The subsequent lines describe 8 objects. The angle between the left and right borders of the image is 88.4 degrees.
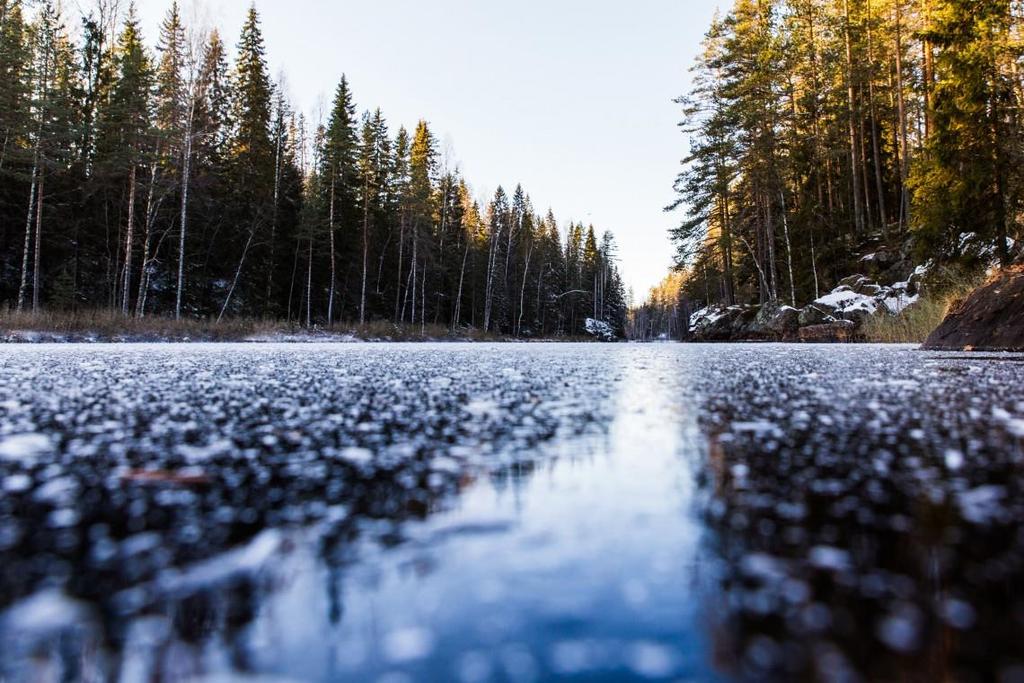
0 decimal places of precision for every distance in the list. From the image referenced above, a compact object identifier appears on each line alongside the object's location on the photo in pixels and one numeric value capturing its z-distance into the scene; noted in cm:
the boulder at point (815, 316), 1770
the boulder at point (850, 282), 1883
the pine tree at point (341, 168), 2795
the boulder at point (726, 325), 2311
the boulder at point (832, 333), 1619
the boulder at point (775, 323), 1931
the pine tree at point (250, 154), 2566
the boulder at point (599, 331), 5897
